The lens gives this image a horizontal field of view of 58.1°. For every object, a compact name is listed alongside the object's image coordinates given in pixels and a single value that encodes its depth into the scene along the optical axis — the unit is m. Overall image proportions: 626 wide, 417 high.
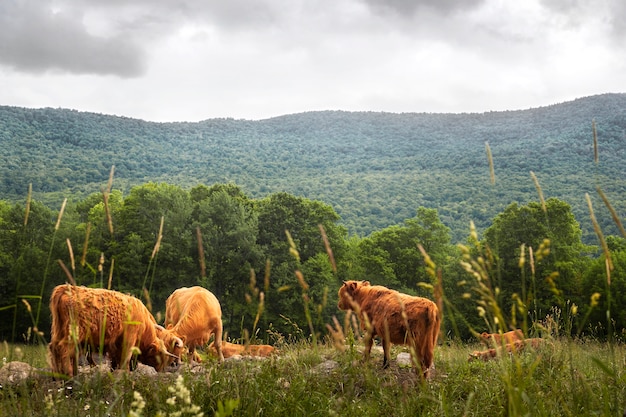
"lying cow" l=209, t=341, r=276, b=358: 14.04
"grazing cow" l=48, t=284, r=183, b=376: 7.18
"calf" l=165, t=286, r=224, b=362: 11.23
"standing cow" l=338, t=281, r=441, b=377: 8.61
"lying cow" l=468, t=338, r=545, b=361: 11.37
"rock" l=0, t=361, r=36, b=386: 6.73
